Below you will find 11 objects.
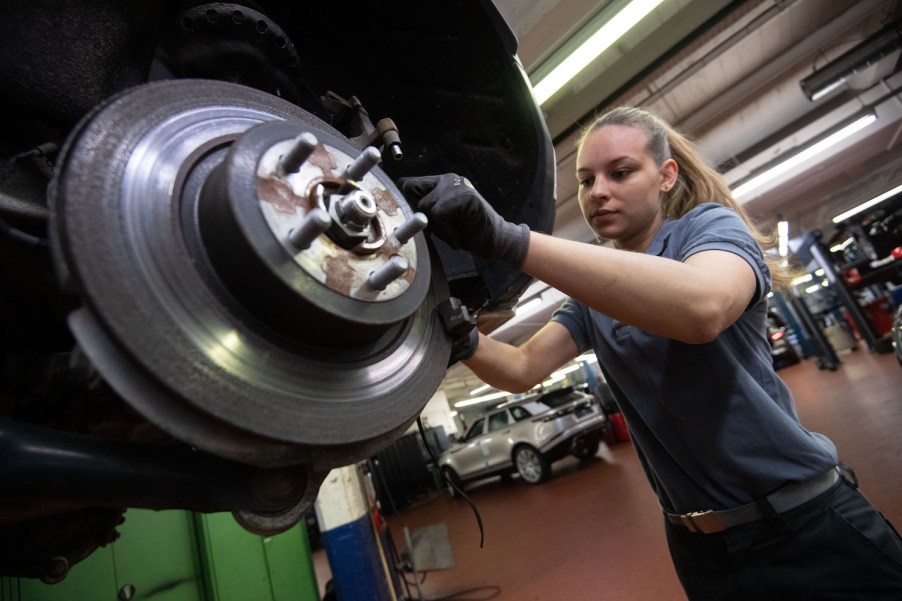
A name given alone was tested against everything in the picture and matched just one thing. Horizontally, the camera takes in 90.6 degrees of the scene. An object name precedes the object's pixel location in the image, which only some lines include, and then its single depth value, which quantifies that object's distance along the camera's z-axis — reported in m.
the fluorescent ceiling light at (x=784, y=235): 5.75
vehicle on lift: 0.36
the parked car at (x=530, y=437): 6.01
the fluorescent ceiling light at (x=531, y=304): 7.90
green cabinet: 1.38
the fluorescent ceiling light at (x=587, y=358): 13.18
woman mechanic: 0.65
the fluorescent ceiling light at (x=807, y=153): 4.87
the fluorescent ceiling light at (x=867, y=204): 7.85
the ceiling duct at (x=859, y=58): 3.52
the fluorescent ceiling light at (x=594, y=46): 2.08
